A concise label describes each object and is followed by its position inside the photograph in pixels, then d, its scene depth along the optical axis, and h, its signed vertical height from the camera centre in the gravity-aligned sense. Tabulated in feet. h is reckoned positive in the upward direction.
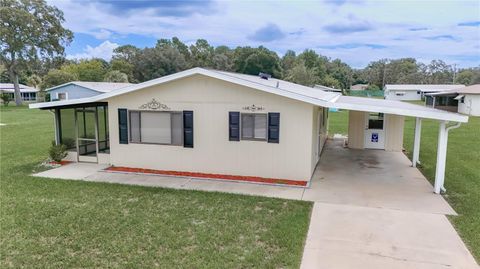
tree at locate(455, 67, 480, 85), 235.52 +16.62
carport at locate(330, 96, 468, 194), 25.32 -1.13
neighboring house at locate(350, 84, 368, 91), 270.57 +9.84
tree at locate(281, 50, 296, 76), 266.96 +28.06
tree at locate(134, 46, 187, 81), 216.74 +20.73
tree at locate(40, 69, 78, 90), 144.15 +7.10
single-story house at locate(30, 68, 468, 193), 29.22 -2.46
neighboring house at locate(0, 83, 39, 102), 175.22 +2.30
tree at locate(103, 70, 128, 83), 164.86 +9.29
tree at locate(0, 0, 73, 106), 129.90 +23.87
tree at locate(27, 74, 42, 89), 185.80 +8.65
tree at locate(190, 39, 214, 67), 250.37 +33.18
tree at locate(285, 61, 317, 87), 176.86 +11.32
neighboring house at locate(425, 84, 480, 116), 104.00 +0.16
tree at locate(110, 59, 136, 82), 198.39 +16.65
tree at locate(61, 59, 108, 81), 172.26 +12.52
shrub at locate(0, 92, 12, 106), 131.92 -0.58
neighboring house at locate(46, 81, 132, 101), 108.92 +2.17
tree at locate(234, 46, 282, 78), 243.81 +25.24
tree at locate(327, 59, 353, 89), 282.77 +20.74
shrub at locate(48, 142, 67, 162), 35.73 -5.39
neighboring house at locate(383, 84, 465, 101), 188.24 +4.37
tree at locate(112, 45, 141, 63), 227.63 +29.39
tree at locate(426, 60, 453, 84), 268.70 +21.49
